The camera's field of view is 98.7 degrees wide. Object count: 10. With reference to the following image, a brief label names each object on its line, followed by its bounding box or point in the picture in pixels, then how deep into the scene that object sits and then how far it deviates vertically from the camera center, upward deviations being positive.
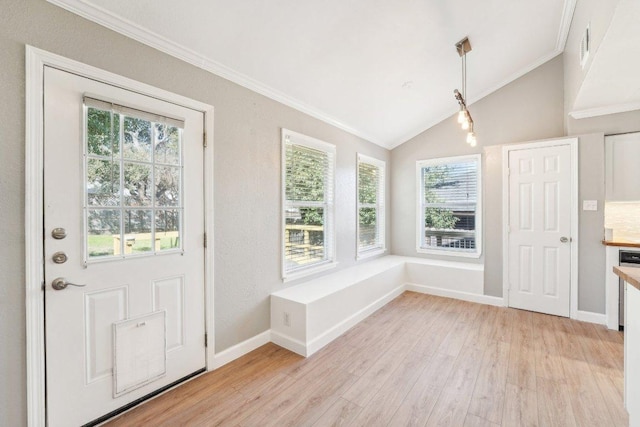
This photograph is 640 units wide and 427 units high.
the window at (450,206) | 4.32 +0.10
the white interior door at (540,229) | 3.33 -0.22
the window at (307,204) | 3.05 +0.11
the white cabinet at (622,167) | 3.08 +0.51
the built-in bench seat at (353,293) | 2.60 -0.99
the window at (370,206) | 4.35 +0.10
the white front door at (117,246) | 1.58 -0.22
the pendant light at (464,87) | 2.52 +1.66
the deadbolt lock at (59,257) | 1.56 -0.25
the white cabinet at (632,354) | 1.41 -0.78
